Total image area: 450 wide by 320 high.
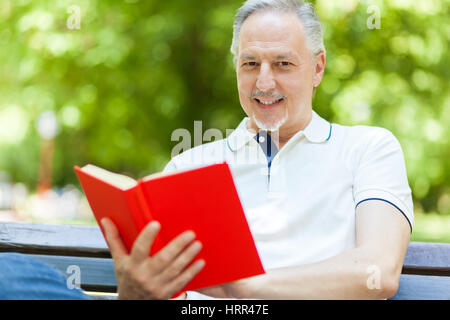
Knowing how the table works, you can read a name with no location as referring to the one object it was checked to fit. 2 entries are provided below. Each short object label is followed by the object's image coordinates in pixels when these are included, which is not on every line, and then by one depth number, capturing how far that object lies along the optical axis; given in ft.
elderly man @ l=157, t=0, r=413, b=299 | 8.33
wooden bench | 9.03
